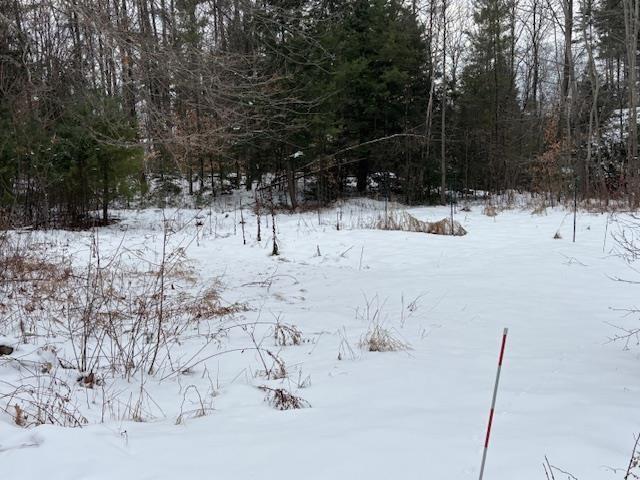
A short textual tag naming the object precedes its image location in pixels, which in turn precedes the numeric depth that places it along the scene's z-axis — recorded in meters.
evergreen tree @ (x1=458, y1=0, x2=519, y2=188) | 22.75
